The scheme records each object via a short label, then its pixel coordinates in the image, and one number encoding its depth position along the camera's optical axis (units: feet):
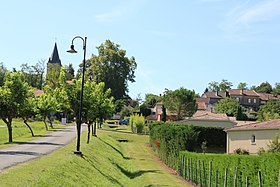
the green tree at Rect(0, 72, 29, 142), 114.83
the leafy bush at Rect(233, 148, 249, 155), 129.59
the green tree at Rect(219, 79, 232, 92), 527.40
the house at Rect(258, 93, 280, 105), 456.04
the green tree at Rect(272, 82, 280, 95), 529.24
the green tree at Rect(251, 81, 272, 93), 555.69
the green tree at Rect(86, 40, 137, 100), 320.29
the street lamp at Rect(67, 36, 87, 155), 84.43
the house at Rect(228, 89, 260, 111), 441.27
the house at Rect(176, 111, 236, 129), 224.90
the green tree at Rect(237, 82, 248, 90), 555.57
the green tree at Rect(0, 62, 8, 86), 365.36
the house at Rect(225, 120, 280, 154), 126.93
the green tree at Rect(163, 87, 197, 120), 305.12
